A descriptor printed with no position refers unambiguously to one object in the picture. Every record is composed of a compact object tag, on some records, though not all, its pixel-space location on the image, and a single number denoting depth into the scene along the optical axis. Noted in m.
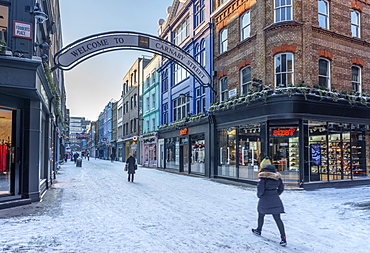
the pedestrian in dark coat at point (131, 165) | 17.39
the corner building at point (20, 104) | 9.27
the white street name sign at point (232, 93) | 17.81
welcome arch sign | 13.14
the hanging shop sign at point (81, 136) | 55.93
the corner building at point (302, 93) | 14.05
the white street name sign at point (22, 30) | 9.72
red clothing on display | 10.11
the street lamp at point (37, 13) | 9.67
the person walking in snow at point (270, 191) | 5.93
